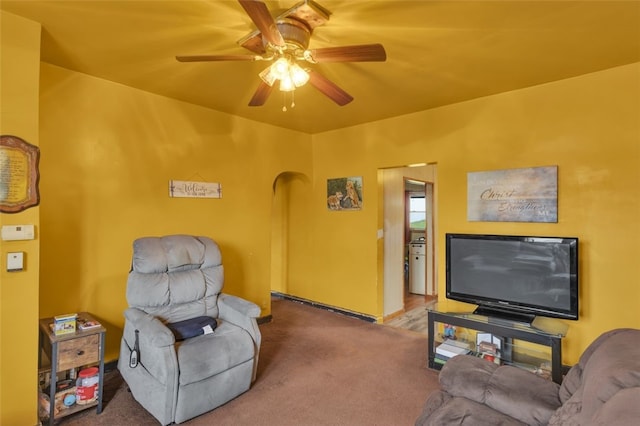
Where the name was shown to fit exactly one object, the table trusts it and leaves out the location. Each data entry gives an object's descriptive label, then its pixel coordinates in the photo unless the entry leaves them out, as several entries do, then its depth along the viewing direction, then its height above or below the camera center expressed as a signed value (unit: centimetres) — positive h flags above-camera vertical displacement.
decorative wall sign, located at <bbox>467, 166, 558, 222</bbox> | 304 +21
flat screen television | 276 -52
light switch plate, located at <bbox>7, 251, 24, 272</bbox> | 204 -27
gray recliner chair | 219 -88
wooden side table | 220 -92
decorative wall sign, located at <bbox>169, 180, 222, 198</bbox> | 351 +30
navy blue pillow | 249 -84
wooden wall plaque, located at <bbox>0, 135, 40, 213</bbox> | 204 +26
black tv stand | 261 -104
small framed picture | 454 +32
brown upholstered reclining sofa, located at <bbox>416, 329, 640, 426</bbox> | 107 -88
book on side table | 240 -79
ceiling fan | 183 +94
